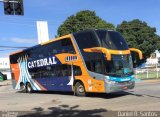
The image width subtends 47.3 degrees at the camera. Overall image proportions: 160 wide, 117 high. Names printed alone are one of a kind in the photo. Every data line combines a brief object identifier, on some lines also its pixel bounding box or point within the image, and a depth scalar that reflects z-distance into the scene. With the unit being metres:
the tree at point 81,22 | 34.62
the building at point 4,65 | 45.39
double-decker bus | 9.57
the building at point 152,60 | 53.55
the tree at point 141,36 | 37.09
